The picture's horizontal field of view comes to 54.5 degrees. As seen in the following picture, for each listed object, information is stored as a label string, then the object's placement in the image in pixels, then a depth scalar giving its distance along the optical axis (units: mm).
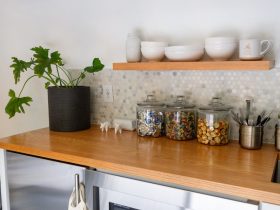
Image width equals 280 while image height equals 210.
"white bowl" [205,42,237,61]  1205
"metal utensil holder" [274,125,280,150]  1194
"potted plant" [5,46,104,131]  1498
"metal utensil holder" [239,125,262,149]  1197
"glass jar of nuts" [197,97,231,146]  1267
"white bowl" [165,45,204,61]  1254
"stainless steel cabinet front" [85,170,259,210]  893
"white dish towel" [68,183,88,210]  1112
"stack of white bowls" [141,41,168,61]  1362
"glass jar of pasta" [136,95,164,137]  1421
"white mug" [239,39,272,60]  1149
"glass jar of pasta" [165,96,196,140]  1363
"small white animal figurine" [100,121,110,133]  1595
